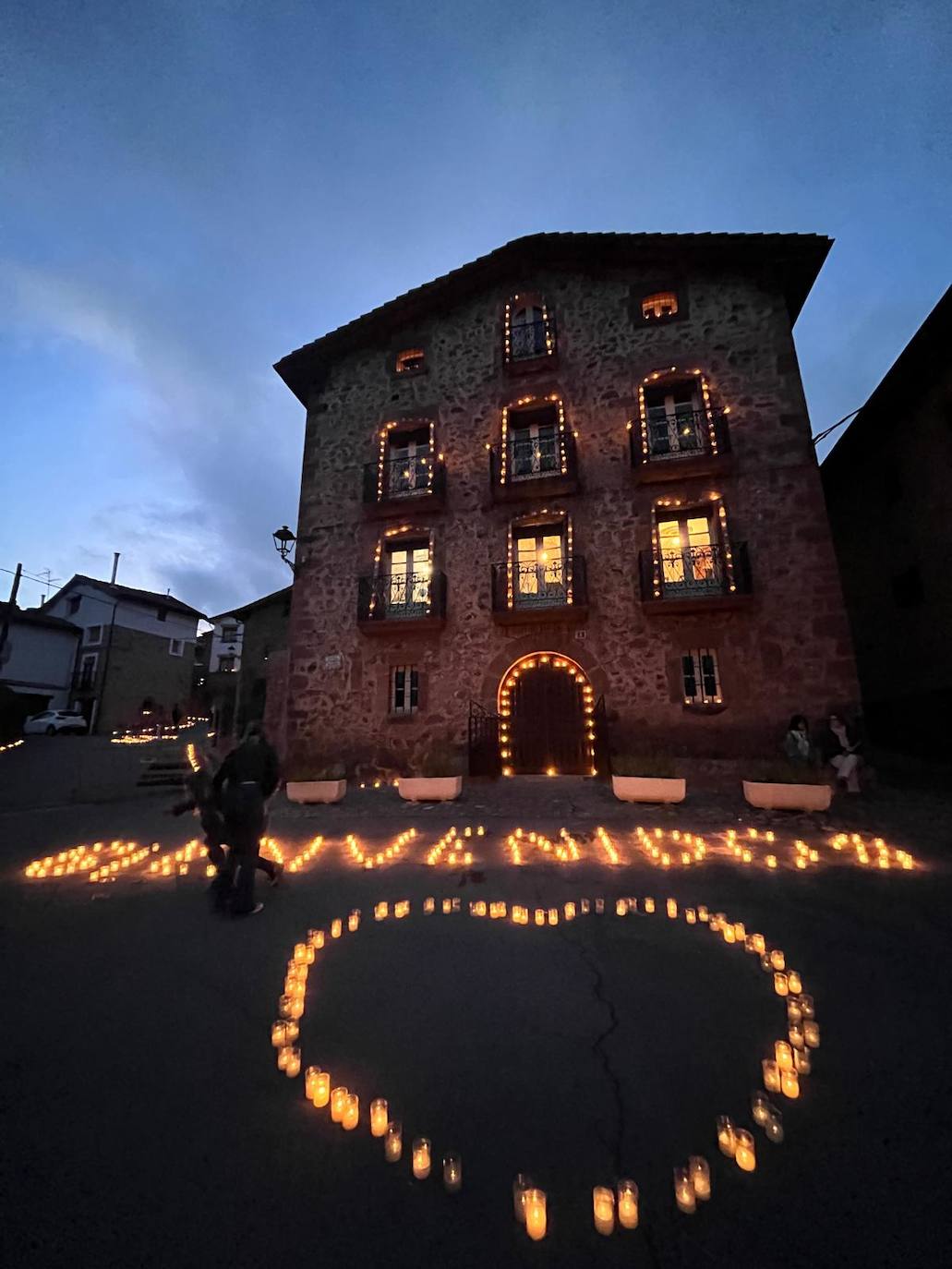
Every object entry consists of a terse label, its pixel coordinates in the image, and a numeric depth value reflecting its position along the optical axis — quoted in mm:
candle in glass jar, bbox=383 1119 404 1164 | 1779
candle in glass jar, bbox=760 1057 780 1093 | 2119
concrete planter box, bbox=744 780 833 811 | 7191
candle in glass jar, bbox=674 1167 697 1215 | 1571
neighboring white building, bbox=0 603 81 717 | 25719
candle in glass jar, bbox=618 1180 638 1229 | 1530
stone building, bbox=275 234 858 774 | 10188
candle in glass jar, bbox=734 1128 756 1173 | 1718
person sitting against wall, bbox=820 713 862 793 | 8352
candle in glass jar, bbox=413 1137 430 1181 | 1703
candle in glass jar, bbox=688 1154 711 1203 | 1621
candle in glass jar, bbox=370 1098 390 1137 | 1904
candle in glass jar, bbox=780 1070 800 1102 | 2076
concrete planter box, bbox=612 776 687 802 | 7996
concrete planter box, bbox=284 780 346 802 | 8977
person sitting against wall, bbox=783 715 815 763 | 8820
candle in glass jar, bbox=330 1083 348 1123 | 1972
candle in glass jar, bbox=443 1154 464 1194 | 1648
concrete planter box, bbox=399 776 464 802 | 8812
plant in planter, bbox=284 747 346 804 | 8992
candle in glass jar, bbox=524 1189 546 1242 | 1489
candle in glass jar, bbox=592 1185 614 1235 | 1517
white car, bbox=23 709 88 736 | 23281
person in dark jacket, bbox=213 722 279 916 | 4188
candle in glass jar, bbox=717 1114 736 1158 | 1775
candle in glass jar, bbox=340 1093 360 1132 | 1927
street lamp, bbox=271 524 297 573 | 10859
